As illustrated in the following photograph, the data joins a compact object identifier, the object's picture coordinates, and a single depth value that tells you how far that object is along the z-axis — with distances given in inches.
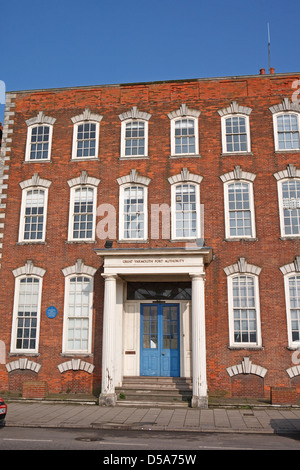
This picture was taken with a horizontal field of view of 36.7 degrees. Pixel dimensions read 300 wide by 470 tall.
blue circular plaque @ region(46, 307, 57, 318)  685.9
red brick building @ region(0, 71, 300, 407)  637.3
